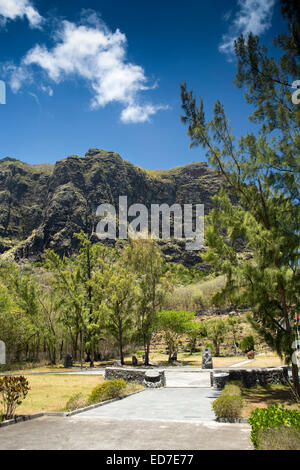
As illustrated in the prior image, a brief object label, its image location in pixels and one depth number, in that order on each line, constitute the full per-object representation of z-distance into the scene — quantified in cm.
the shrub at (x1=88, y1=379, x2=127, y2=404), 1120
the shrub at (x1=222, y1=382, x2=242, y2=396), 959
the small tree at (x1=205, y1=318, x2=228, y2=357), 3589
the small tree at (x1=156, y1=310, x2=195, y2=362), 3247
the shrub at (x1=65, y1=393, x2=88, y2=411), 1015
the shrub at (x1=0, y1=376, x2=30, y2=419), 868
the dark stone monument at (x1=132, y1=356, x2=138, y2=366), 2888
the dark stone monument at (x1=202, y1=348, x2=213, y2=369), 2352
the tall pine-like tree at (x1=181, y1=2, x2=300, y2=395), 1041
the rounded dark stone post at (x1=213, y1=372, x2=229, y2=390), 1436
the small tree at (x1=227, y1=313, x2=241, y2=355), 3825
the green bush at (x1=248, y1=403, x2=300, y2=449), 533
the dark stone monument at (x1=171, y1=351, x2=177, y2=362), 3169
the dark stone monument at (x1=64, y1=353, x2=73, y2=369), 2859
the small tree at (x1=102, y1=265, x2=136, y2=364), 3006
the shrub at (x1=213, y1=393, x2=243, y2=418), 801
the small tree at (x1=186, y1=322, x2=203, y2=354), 3616
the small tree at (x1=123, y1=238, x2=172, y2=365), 3078
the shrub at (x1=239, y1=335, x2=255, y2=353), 3659
